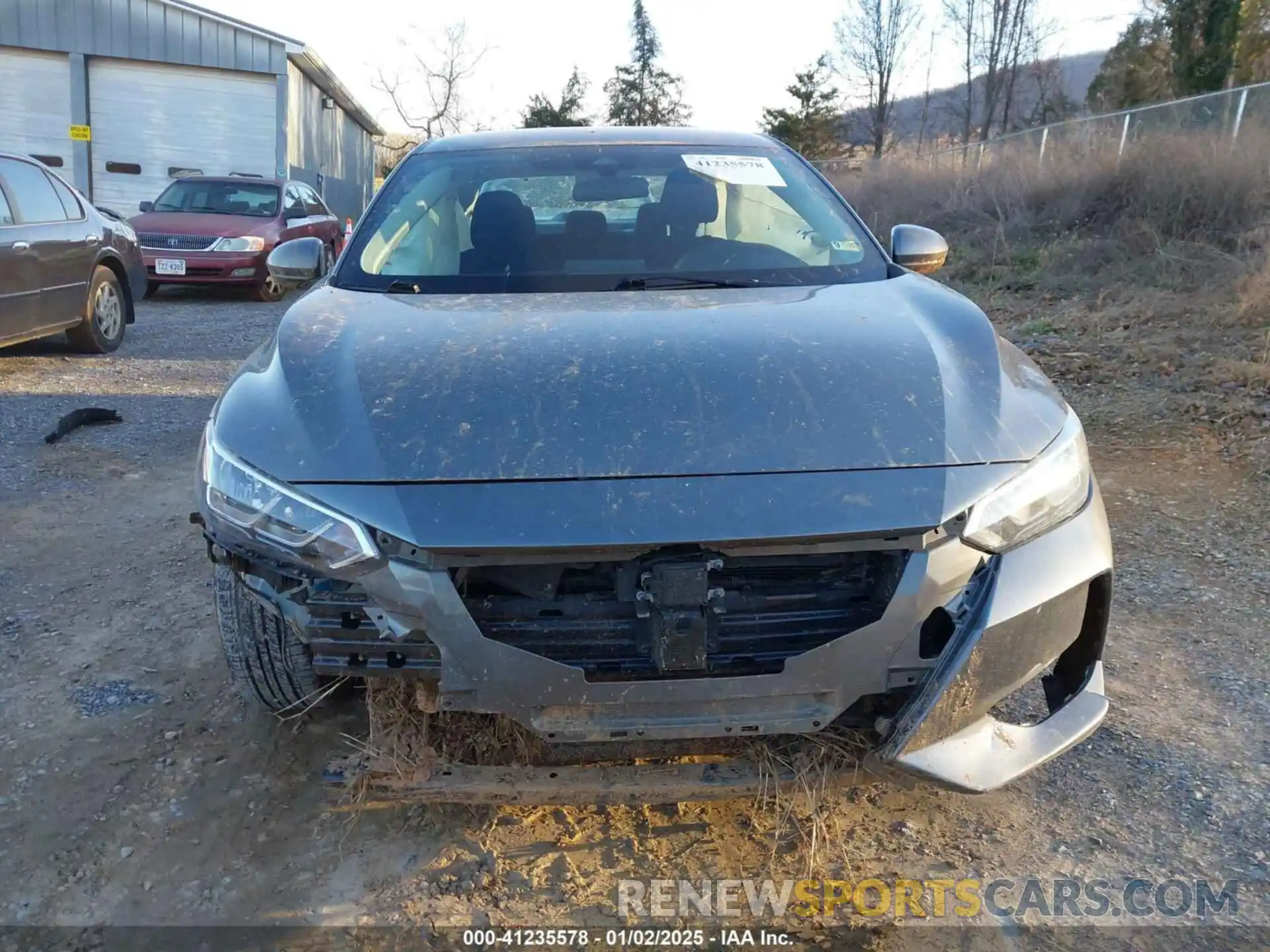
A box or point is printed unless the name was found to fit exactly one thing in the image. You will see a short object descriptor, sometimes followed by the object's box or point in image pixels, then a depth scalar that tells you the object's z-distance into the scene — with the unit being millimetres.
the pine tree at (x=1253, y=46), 20578
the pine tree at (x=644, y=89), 40969
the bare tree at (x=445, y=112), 33938
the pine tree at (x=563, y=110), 36031
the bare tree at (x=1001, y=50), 35594
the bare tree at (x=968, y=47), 36688
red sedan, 10828
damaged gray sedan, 1740
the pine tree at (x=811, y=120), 36281
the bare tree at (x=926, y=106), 41156
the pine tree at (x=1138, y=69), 24328
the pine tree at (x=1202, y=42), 20344
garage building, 18094
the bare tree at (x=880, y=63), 39406
